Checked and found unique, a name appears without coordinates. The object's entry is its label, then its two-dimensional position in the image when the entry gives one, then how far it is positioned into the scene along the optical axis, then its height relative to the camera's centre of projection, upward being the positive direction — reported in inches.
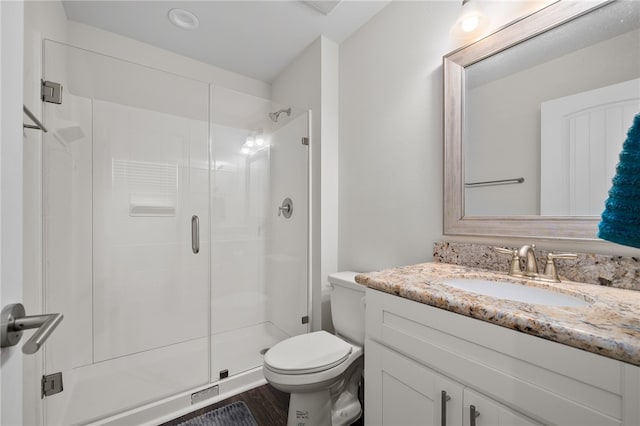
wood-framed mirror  36.5 +15.3
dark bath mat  57.5 -45.1
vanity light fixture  48.3 +35.2
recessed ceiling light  69.9 +52.3
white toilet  48.4 -28.7
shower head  82.8 +30.6
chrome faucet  38.0 -7.7
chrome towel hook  33.9 +12.6
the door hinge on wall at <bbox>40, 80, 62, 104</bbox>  51.6 +24.1
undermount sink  34.5 -11.5
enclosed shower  64.4 -5.3
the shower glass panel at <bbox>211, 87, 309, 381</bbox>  79.6 -3.5
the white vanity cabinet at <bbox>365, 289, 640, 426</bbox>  21.2 -16.1
